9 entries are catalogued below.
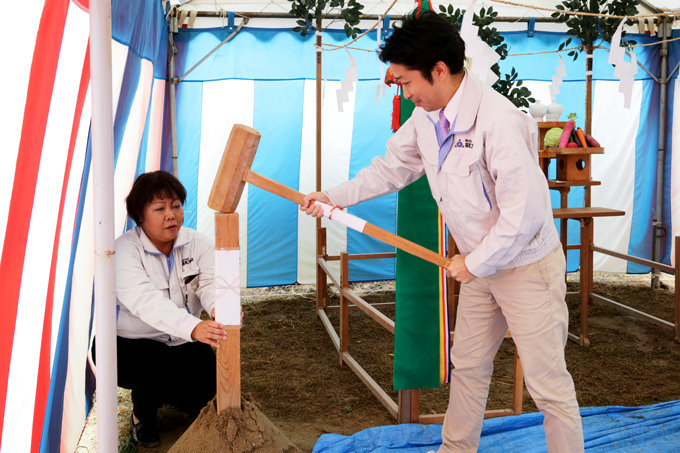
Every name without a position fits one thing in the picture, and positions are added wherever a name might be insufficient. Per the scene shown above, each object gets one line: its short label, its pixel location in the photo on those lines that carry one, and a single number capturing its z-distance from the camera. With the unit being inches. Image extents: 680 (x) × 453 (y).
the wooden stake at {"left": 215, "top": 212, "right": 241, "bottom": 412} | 71.8
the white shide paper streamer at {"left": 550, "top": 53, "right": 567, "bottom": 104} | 161.8
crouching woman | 90.3
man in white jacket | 68.4
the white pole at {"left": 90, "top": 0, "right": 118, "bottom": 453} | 60.6
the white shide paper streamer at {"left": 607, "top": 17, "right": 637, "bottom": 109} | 121.0
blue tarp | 95.0
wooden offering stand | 151.0
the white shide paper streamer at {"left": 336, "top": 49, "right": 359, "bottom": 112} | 157.9
